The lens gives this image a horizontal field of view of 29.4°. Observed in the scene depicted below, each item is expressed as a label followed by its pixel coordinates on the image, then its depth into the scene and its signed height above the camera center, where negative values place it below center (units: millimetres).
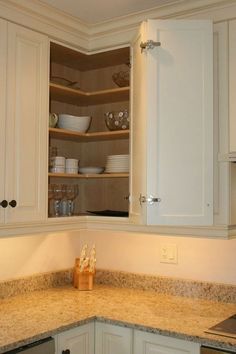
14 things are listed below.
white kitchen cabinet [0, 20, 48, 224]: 2201 +343
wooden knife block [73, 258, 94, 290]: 2758 -552
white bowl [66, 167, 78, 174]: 2686 +120
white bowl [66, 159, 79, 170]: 2689 +163
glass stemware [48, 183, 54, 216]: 2609 -17
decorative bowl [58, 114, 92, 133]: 2682 +407
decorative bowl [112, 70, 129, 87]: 2699 +679
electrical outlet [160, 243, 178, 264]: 2688 -375
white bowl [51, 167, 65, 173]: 2592 +119
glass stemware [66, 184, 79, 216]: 2695 -30
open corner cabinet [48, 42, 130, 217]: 2689 +401
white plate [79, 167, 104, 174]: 2777 +125
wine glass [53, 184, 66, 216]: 2646 -29
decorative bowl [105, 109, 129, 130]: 2686 +425
